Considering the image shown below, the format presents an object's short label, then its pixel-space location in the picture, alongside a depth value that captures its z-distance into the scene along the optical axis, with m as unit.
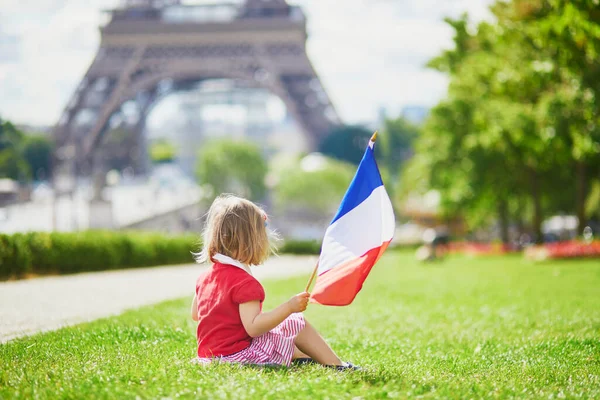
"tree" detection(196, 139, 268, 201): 50.44
